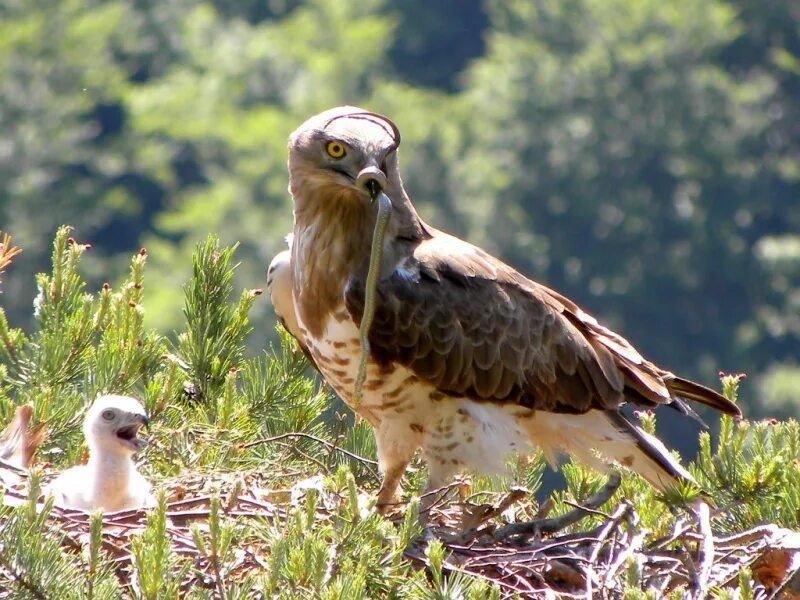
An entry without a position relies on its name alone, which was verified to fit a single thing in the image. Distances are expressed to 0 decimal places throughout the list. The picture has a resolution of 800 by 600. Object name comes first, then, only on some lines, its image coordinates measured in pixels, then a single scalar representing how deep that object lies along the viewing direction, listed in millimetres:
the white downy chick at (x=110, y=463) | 11336
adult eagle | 11547
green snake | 11062
